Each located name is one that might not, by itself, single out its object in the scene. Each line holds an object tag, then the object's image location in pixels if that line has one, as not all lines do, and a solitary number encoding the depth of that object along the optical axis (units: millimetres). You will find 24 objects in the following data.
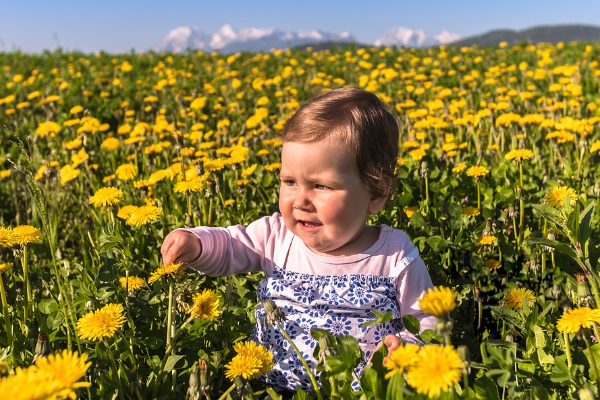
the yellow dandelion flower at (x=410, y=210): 1095
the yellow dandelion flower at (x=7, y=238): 766
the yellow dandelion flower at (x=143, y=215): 877
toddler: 741
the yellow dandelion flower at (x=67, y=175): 1223
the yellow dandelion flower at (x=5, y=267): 861
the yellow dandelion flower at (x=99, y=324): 646
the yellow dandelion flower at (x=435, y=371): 479
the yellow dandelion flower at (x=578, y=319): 604
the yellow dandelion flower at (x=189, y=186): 1028
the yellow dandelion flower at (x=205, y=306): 708
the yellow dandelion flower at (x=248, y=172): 1210
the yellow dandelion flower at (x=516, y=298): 841
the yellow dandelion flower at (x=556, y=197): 877
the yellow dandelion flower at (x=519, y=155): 1067
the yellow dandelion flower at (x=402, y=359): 514
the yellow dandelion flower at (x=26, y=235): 796
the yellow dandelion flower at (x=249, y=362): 640
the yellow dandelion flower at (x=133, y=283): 856
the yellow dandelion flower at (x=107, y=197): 981
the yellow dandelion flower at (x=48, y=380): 457
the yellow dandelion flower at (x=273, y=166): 1274
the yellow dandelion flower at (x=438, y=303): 502
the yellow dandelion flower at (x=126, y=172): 1326
